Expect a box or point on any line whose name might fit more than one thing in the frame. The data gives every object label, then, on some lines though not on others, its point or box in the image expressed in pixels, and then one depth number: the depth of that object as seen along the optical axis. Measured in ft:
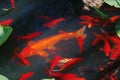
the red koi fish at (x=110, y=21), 8.72
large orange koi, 7.99
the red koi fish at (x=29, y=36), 8.25
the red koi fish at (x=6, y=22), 8.43
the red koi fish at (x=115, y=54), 8.10
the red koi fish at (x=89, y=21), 8.68
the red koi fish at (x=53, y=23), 8.57
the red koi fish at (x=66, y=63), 7.82
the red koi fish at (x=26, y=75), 7.58
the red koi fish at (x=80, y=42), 8.22
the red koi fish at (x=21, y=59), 7.82
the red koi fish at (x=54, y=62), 7.78
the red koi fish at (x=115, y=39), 8.34
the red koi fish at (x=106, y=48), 8.16
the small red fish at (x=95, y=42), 8.34
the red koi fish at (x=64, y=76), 7.63
